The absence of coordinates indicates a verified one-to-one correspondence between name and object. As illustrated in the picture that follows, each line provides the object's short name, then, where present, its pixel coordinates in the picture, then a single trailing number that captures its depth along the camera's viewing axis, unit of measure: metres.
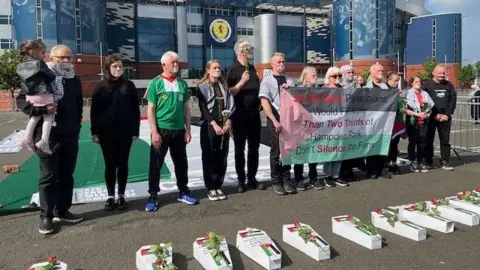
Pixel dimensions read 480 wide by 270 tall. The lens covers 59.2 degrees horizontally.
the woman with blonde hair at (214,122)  5.97
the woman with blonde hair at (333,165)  6.87
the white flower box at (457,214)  4.88
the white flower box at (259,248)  3.82
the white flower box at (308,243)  3.98
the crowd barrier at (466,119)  9.79
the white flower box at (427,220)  4.66
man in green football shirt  5.53
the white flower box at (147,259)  3.61
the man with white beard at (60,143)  4.77
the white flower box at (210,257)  3.67
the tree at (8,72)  48.06
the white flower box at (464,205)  5.17
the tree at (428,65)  75.34
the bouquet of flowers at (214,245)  3.79
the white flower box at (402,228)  4.44
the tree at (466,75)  88.44
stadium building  59.16
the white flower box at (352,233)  4.22
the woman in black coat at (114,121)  5.44
